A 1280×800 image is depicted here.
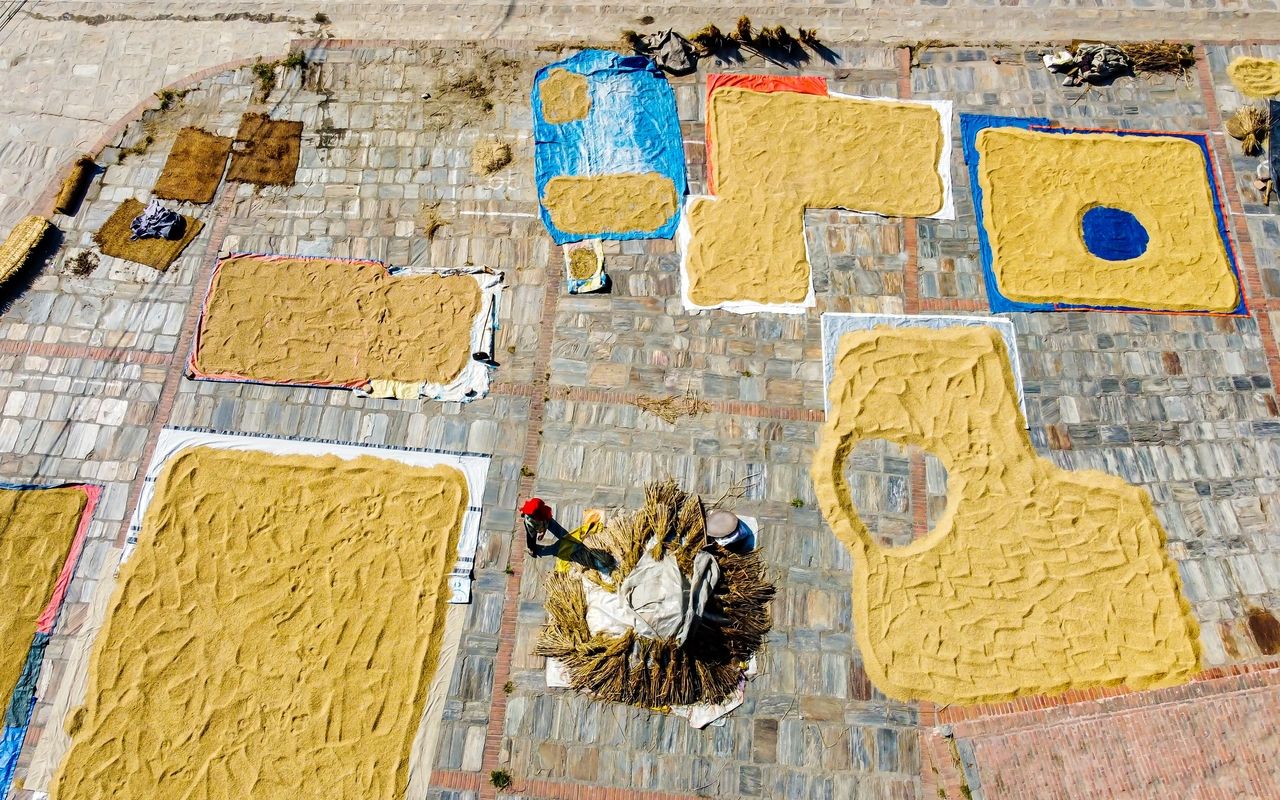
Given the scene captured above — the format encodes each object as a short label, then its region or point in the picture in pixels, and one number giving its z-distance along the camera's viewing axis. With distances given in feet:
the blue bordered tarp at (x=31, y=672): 31.63
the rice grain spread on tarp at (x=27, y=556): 33.24
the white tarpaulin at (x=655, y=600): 30.45
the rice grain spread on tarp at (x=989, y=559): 32.42
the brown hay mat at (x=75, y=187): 41.34
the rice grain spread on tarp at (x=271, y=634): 31.37
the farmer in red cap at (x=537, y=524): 32.09
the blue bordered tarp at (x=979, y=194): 38.47
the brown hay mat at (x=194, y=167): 41.91
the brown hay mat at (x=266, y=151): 42.29
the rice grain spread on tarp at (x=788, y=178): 39.17
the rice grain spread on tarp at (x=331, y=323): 37.78
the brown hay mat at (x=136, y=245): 40.45
